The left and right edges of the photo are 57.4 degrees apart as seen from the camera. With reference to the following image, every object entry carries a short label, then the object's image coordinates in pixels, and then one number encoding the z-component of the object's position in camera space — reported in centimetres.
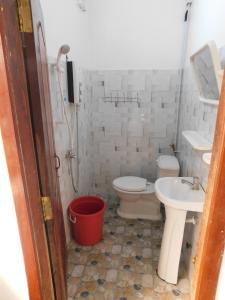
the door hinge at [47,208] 79
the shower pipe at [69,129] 148
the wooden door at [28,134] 59
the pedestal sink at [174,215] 140
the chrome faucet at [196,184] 158
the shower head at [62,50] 145
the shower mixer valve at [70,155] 186
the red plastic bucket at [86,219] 189
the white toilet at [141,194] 231
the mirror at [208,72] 111
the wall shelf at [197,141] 139
